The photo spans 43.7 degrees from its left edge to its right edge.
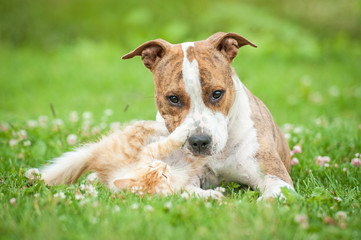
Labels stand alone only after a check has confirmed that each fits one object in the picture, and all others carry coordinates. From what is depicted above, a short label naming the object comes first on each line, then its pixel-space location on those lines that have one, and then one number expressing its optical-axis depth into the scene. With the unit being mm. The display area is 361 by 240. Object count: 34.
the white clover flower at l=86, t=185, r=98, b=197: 3340
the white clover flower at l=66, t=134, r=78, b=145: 5316
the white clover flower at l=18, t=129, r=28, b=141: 5418
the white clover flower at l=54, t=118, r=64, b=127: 6020
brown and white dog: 3840
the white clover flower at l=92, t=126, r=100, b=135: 5565
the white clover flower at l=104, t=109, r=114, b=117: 6801
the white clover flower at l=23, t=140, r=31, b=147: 5149
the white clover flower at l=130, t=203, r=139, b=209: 2996
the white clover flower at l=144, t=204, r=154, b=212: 2923
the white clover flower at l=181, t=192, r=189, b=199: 3335
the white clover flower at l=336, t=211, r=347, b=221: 2846
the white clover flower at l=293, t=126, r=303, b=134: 5781
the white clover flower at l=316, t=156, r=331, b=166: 4621
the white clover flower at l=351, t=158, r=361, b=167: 4470
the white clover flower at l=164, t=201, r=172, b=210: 2924
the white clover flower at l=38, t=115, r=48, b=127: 6153
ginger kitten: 3576
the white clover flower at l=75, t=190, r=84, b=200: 3170
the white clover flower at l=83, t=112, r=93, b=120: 6489
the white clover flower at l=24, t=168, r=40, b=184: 3685
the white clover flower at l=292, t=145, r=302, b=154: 5038
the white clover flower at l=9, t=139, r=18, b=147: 5215
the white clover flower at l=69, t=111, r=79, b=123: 6273
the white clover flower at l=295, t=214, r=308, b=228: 2691
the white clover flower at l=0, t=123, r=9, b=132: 5824
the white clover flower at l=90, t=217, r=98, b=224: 2740
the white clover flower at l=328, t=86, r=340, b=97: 8852
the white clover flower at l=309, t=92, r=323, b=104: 8709
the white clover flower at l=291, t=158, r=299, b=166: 4820
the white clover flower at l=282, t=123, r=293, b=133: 6014
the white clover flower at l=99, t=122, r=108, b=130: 6023
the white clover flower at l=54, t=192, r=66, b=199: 3156
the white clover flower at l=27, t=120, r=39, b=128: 5984
